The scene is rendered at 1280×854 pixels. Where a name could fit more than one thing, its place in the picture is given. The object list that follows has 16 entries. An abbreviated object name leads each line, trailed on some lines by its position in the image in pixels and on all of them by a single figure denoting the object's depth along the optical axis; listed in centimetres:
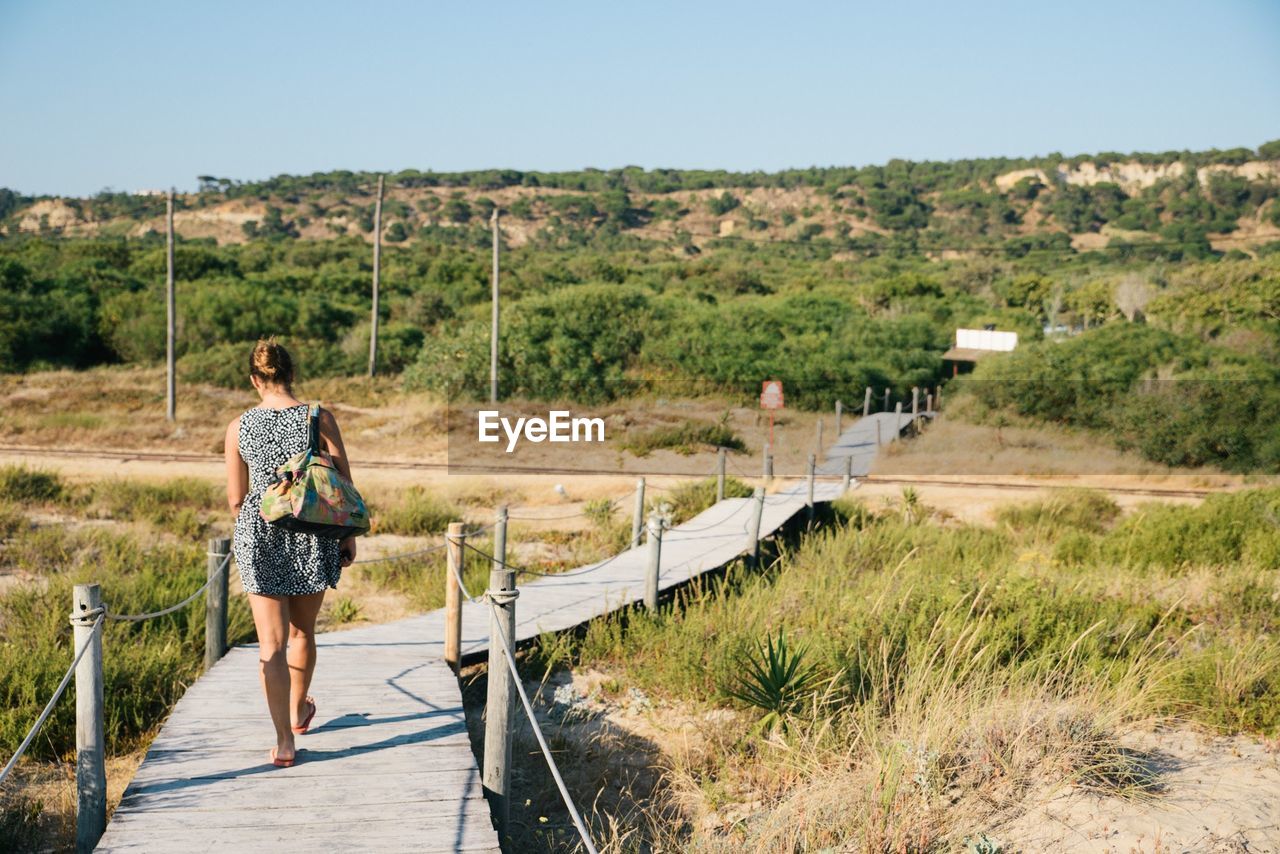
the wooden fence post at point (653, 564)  830
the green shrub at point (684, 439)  2416
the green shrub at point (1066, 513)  1597
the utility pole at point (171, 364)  2478
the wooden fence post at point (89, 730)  393
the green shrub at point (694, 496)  1512
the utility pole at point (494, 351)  2794
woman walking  421
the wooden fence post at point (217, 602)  583
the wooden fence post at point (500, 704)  452
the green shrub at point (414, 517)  1452
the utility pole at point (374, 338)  3182
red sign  2094
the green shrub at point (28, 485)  1498
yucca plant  618
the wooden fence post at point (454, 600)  621
